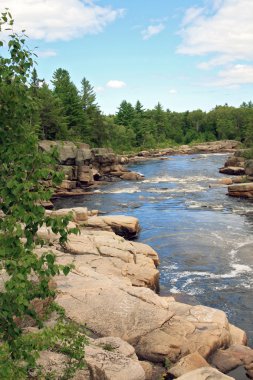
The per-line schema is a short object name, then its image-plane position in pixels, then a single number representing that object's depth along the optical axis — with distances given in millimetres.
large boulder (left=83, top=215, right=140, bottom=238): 25297
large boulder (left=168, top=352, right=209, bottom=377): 10250
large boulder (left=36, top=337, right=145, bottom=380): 8688
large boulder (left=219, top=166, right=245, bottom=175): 57875
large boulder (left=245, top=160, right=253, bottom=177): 48844
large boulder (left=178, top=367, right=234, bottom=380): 8844
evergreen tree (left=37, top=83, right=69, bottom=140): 58719
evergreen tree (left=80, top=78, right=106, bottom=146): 74375
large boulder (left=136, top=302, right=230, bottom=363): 11406
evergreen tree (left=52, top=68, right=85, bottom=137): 72000
